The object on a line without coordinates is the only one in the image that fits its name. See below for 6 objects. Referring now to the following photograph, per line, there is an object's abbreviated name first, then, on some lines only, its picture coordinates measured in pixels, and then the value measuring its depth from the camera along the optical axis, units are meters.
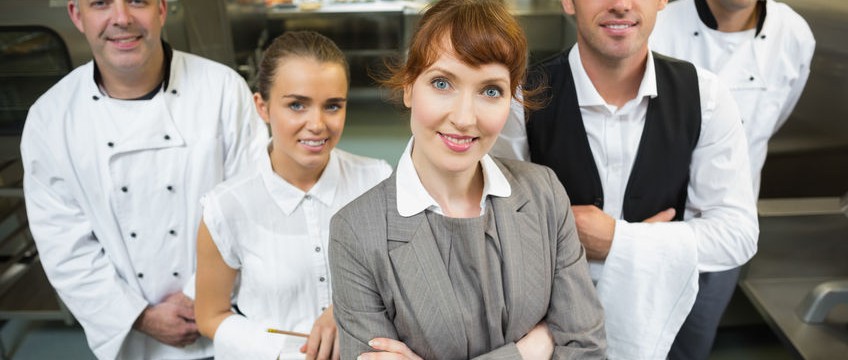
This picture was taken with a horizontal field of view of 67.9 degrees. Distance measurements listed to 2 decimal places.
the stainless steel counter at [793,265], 2.15
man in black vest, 1.24
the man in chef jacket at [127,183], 1.60
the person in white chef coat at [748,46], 1.86
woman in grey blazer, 0.90
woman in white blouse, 1.27
